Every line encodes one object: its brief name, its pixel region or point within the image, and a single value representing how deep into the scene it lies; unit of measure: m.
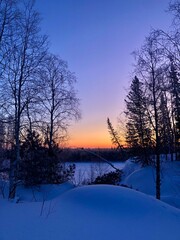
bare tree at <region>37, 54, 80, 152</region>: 13.89
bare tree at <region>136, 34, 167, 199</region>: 9.04
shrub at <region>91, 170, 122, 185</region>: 15.49
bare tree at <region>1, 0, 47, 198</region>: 8.67
